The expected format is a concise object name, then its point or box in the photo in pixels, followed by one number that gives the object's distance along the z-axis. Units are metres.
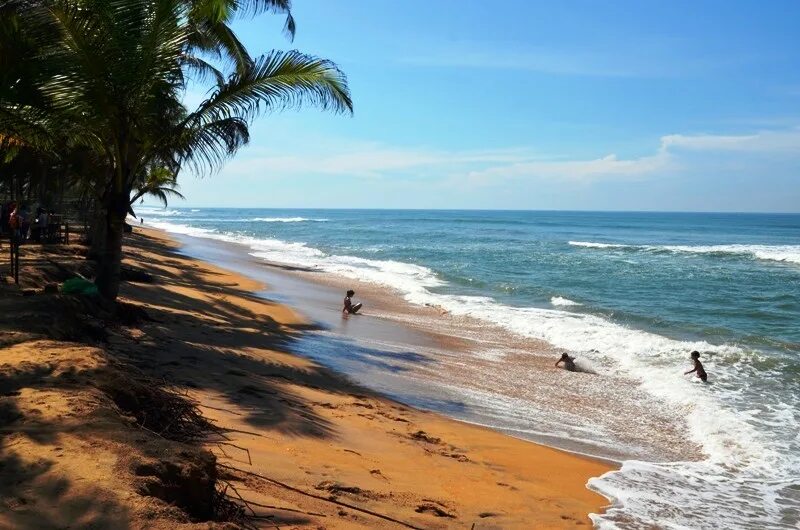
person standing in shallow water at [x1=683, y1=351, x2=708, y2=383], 11.23
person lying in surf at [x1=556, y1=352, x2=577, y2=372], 11.84
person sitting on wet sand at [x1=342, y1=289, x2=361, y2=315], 16.35
